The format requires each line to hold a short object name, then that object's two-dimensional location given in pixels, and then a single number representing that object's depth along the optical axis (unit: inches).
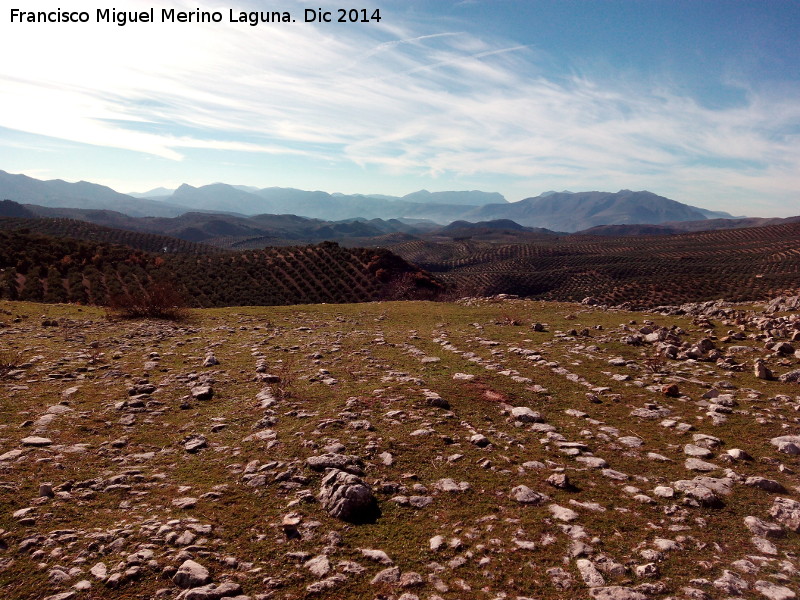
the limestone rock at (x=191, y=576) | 145.0
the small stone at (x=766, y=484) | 201.9
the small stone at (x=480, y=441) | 251.1
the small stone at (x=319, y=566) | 153.3
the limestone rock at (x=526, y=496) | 197.5
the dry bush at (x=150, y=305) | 681.0
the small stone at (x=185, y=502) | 190.4
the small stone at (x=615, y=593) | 140.6
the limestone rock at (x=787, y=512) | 175.9
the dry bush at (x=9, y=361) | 357.4
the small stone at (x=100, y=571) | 146.5
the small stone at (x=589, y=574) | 148.2
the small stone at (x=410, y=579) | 148.5
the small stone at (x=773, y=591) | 139.6
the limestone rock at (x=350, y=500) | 183.8
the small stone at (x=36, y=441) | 237.1
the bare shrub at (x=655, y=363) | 392.5
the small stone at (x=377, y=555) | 159.8
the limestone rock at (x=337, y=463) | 217.8
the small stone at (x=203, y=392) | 326.6
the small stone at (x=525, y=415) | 288.8
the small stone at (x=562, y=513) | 184.6
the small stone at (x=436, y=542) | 167.0
